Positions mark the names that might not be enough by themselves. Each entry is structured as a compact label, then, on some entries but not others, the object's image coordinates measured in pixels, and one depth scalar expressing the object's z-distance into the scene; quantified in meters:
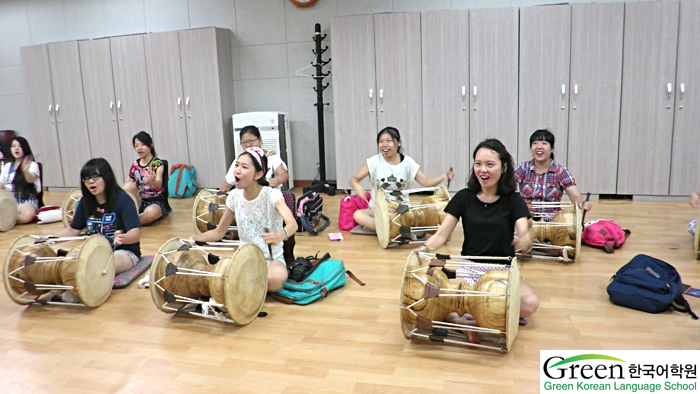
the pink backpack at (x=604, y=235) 4.24
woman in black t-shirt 2.81
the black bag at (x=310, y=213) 5.14
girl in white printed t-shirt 4.66
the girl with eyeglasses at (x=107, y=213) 3.64
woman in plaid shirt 4.18
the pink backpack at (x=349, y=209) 5.18
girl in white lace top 3.27
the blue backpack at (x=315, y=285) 3.34
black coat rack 6.96
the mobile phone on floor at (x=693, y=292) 3.18
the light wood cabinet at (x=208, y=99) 7.22
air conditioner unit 7.13
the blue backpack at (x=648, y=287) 3.00
